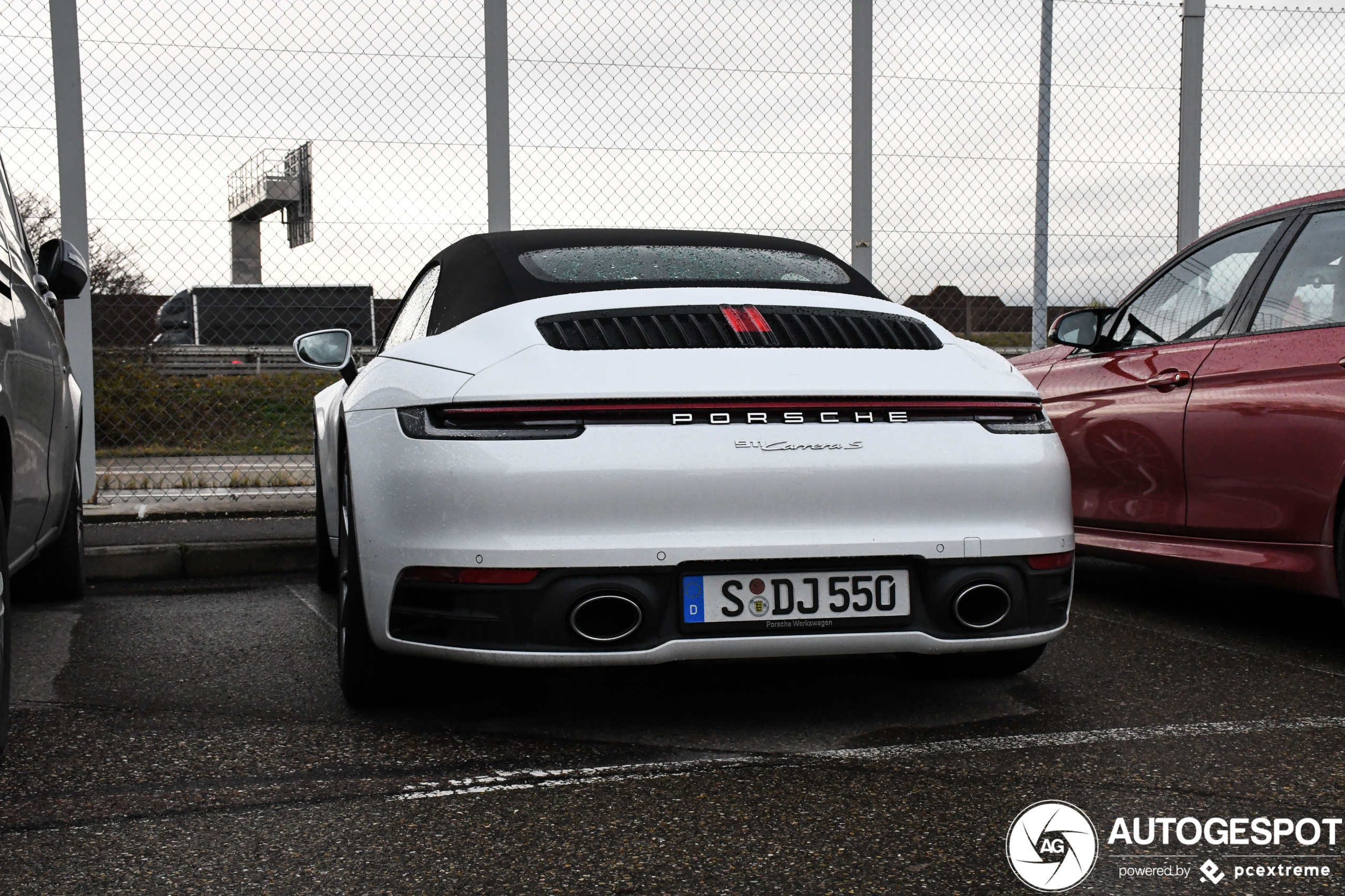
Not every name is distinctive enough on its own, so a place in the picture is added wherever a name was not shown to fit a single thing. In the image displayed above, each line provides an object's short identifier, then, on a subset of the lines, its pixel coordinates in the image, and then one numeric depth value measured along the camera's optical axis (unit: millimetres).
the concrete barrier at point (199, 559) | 6344
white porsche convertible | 3131
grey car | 3674
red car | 4316
